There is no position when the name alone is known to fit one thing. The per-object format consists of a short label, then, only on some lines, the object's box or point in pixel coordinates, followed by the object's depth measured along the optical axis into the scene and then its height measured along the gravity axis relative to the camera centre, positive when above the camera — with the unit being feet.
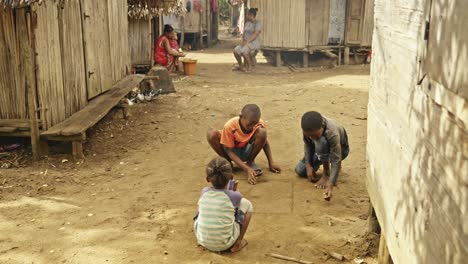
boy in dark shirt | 15.84 -4.33
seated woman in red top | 42.24 -2.60
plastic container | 44.37 -4.20
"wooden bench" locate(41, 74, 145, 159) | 19.88 -4.36
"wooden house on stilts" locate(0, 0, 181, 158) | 19.63 -2.33
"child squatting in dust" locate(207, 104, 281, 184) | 18.19 -4.54
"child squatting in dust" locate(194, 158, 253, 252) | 12.82 -4.94
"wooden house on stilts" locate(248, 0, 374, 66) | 48.26 -0.53
